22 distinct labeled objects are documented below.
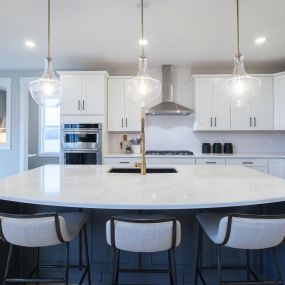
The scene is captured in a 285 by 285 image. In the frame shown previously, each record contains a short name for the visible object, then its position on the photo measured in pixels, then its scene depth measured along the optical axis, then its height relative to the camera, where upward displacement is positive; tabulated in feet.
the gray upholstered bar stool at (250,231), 4.06 -1.56
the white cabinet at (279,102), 13.20 +2.48
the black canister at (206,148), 14.34 -0.19
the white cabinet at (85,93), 13.21 +3.03
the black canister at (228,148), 14.33 -0.20
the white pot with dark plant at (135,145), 14.53 +0.01
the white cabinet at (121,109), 13.98 +2.21
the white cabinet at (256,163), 12.55 -1.00
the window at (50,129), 16.40 +1.19
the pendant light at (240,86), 7.79 +2.07
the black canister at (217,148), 14.30 -0.19
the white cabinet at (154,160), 12.71 -0.83
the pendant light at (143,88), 8.04 +2.06
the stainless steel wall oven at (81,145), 12.83 +0.03
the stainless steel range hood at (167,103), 13.61 +2.59
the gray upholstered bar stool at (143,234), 3.96 -1.56
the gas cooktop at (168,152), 13.29 -0.41
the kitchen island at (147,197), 4.34 -1.02
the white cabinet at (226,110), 13.61 +2.08
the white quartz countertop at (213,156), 12.59 -0.60
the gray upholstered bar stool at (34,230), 4.24 -1.57
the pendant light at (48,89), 8.12 +2.06
